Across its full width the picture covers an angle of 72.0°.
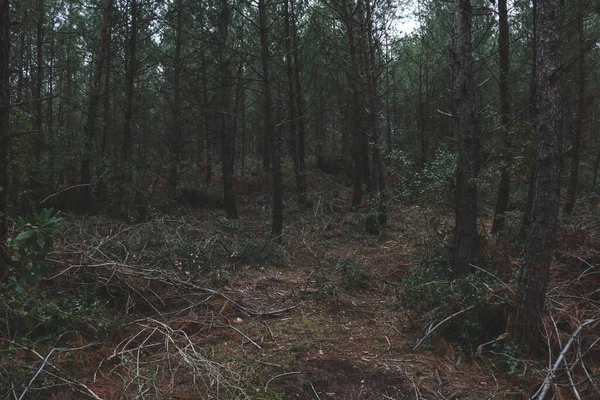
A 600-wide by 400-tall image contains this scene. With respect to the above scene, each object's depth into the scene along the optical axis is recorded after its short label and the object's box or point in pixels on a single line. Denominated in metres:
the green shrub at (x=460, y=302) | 4.36
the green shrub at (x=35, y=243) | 2.52
